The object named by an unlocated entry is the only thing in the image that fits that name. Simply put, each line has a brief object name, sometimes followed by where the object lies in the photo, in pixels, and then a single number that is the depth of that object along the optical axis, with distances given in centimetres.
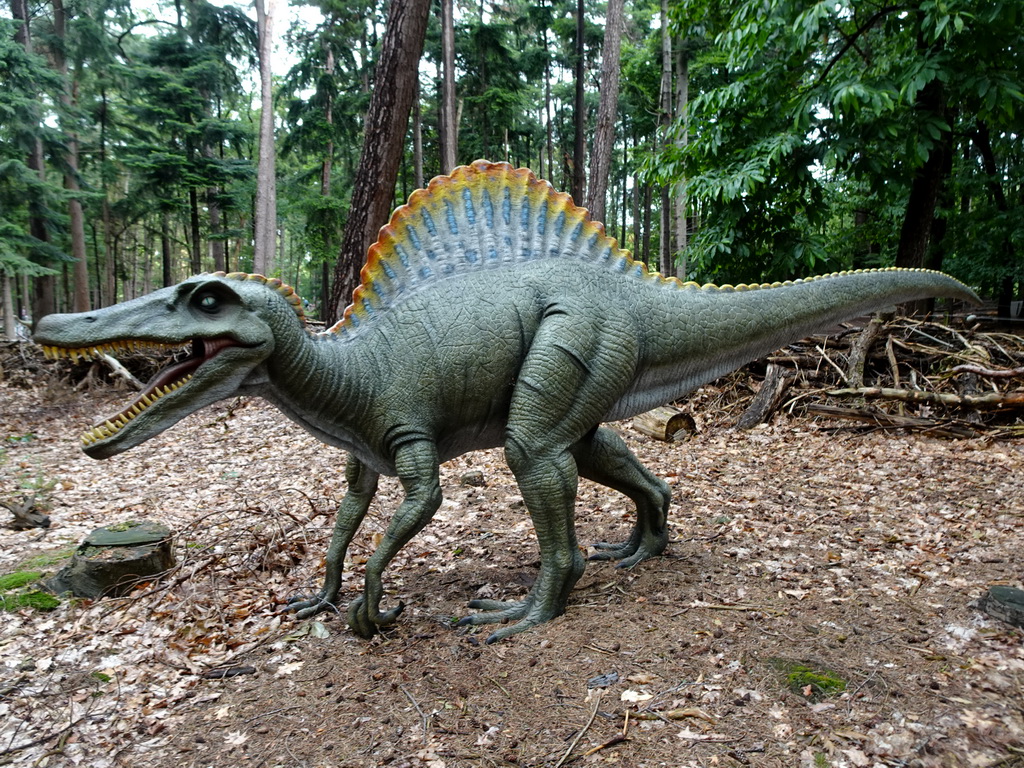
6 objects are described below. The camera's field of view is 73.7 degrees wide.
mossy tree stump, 358
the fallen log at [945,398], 608
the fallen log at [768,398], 709
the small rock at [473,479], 552
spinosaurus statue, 263
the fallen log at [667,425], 677
